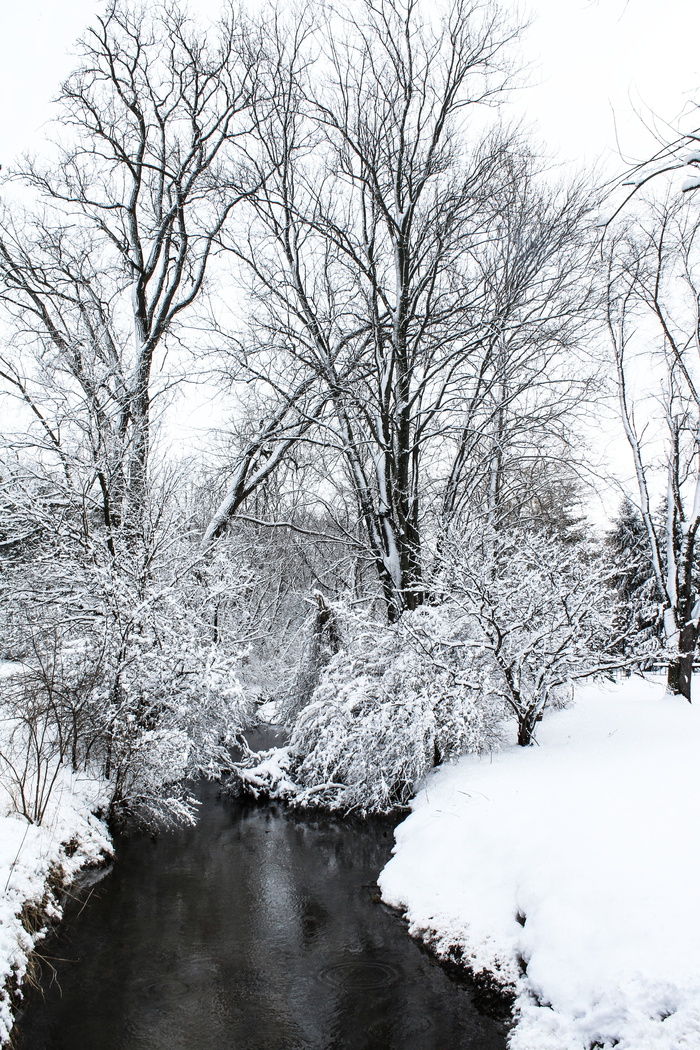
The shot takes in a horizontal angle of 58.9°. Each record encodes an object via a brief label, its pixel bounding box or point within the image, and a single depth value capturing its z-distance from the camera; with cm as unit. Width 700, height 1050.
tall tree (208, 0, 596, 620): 1286
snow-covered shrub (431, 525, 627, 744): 874
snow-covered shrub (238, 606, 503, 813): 920
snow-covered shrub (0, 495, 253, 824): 902
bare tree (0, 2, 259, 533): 1305
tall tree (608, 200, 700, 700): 1002
